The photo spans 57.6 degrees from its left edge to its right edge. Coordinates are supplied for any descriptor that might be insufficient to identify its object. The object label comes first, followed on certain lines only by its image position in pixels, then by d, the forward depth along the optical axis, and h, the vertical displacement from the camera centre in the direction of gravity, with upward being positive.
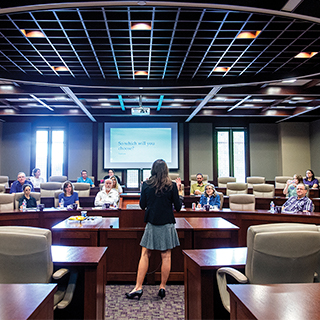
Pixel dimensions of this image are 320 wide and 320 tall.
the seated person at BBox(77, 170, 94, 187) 8.78 -0.13
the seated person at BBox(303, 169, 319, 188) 7.93 -0.17
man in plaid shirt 4.87 -0.50
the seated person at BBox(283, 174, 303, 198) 6.50 -0.32
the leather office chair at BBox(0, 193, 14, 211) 5.44 -0.51
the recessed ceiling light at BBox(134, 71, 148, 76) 6.39 +2.23
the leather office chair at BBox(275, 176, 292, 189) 8.99 -0.25
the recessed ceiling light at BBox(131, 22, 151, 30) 4.25 +2.18
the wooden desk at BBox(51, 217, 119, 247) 3.40 -0.71
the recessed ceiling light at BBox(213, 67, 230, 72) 6.13 +2.22
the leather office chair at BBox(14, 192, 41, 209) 5.59 -0.44
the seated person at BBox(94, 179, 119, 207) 5.69 -0.40
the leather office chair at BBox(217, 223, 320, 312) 1.70 -0.48
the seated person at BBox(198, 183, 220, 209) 5.38 -0.41
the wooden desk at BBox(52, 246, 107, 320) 2.10 -0.77
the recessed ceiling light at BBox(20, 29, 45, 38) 4.50 +2.20
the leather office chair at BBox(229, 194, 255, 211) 5.55 -0.55
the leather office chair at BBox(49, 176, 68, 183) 9.05 -0.10
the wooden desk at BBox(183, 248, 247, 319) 2.05 -0.76
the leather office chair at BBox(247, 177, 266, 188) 8.82 -0.18
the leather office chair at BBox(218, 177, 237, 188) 8.99 -0.18
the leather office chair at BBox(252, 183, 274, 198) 7.01 -0.41
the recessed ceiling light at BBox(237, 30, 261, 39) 4.50 +2.17
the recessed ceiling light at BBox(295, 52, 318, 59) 5.30 +2.19
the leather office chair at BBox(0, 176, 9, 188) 9.55 -0.16
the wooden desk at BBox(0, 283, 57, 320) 1.17 -0.56
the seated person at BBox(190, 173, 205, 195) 6.98 -0.31
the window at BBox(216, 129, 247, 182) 11.46 +0.83
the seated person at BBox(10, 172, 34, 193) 6.77 -0.23
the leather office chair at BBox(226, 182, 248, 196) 7.26 -0.35
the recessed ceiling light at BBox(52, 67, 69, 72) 6.13 +2.24
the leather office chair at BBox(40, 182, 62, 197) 7.10 -0.32
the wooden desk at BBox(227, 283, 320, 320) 1.17 -0.57
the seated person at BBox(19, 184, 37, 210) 5.54 -0.44
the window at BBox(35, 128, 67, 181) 11.04 +0.91
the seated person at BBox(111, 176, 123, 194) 6.42 -0.18
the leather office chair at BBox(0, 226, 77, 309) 1.83 -0.52
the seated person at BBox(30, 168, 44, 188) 8.60 -0.12
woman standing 3.07 -0.47
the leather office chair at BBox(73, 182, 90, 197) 7.26 -0.35
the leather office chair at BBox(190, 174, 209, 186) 9.74 -0.13
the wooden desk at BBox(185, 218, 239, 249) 3.39 -0.73
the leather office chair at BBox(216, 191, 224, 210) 5.83 -0.47
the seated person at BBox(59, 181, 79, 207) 5.63 -0.40
